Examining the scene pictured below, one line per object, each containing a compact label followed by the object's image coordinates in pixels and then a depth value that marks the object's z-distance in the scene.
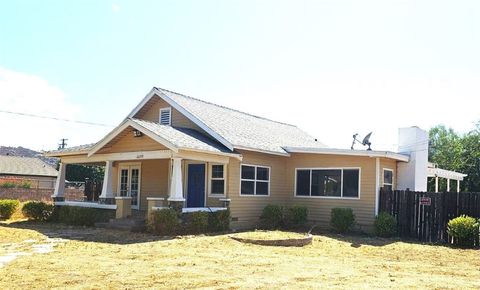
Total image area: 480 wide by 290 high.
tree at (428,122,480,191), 37.25
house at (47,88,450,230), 17.27
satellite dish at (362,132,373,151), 19.88
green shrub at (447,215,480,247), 14.54
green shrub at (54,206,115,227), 17.94
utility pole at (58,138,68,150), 64.50
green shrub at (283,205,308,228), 18.50
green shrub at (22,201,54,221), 19.94
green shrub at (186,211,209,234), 15.77
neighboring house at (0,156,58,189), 50.45
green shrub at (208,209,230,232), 16.58
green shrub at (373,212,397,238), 16.69
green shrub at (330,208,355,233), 17.53
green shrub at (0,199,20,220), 20.42
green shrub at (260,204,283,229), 18.45
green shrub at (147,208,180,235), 15.22
